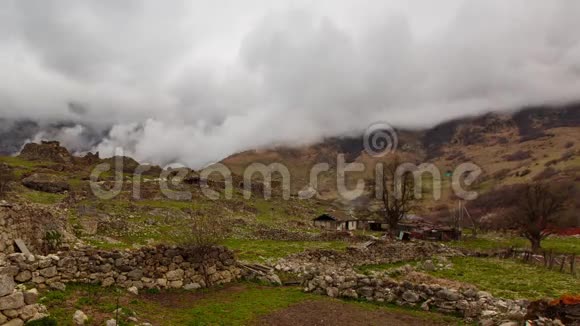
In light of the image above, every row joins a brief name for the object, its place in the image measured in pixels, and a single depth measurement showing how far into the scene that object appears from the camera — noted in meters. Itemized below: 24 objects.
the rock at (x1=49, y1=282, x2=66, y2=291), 16.55
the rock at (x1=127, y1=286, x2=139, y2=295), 18.89
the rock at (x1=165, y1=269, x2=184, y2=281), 21.14
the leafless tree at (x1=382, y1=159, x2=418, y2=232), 57.77
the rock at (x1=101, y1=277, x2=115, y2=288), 18.88
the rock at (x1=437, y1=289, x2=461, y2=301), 19.72
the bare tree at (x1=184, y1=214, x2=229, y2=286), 22.34
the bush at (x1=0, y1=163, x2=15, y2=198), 61.62
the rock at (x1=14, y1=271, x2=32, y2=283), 15.84
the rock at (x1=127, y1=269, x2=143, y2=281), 19.86
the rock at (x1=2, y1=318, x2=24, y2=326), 11.78
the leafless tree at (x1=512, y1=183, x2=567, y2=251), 57.41
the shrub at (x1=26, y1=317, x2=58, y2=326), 12.32
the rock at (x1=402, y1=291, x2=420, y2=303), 20.64
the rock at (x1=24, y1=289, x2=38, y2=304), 12.57
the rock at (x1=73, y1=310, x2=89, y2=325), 13.29
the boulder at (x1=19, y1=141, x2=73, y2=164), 138.88
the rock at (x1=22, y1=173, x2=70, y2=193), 80.19
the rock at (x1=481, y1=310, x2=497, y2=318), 17.47
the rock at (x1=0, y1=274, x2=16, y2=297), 11.91
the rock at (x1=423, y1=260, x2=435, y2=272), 35.25
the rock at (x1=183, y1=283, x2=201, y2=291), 21.26
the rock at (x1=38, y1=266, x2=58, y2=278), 16.69
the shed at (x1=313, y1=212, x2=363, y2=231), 94.69
